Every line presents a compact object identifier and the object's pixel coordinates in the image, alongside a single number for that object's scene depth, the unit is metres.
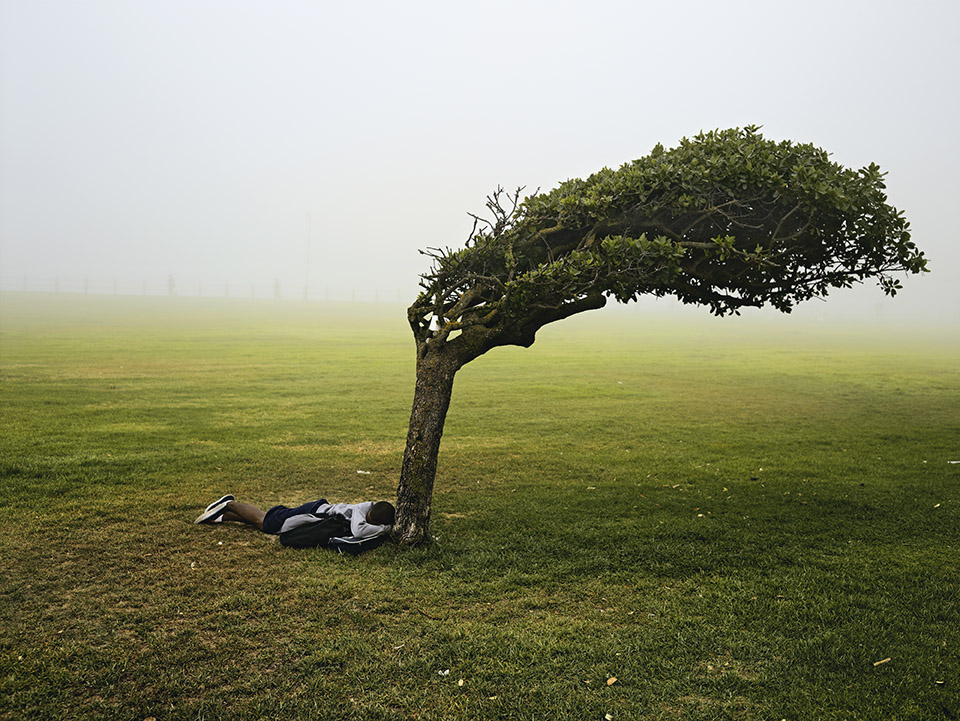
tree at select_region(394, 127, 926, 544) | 8.04
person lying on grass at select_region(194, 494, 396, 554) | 7.97
